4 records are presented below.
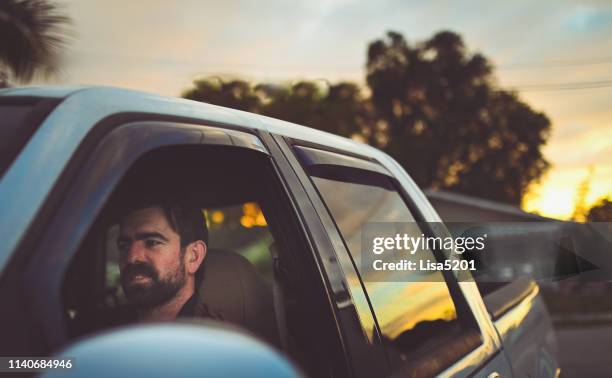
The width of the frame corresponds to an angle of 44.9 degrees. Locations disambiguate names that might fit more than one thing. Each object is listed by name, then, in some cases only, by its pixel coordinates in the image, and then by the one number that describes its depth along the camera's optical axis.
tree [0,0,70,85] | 10.47
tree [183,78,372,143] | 16.69
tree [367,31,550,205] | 45.88
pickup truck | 0.99
